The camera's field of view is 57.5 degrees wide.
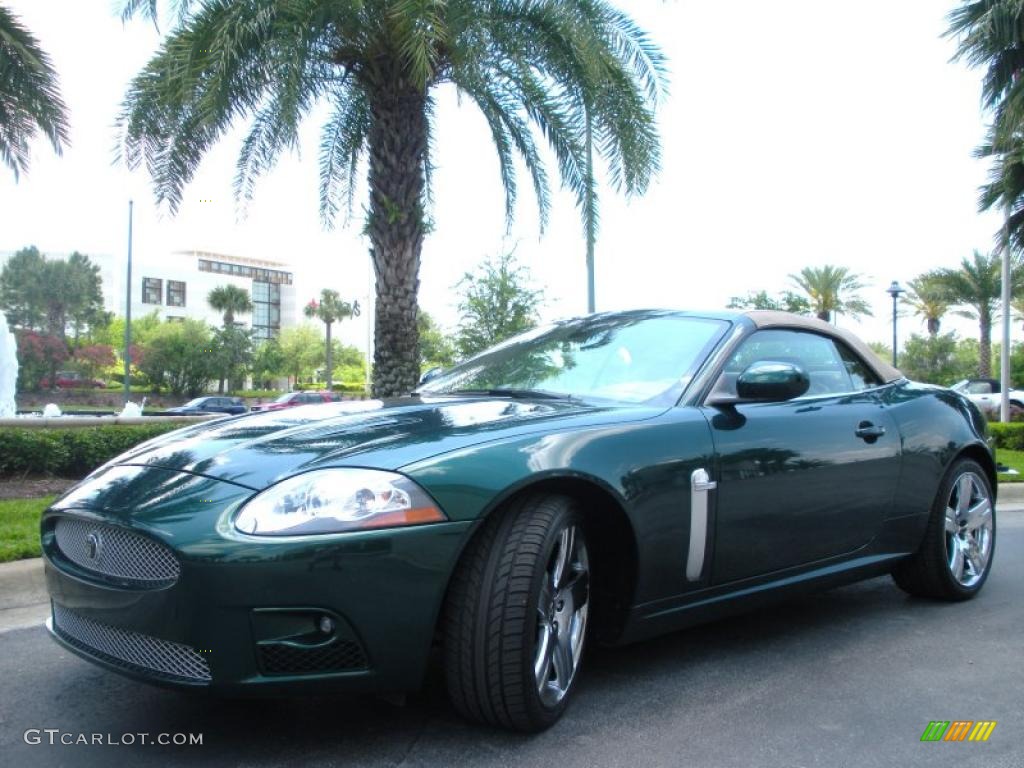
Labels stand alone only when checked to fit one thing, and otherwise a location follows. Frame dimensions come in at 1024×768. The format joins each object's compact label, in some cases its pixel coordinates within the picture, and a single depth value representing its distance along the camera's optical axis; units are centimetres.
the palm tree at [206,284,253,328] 7325
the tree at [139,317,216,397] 6009
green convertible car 252
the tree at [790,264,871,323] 3947
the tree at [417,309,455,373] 2010
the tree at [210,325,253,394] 6128
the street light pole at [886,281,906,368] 2244
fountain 1850
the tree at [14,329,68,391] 5647
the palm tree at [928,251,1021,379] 3766
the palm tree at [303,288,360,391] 7831
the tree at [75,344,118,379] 6128
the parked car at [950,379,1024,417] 3080
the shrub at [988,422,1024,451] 1681
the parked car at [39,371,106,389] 5881
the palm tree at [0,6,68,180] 1089
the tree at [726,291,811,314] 2631
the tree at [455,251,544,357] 1817
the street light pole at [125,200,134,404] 3522
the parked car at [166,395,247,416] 3884
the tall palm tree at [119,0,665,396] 852
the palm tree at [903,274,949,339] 4106
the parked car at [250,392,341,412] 4097
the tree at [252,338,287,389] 6681
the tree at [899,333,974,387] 5000
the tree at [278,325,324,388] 8406
